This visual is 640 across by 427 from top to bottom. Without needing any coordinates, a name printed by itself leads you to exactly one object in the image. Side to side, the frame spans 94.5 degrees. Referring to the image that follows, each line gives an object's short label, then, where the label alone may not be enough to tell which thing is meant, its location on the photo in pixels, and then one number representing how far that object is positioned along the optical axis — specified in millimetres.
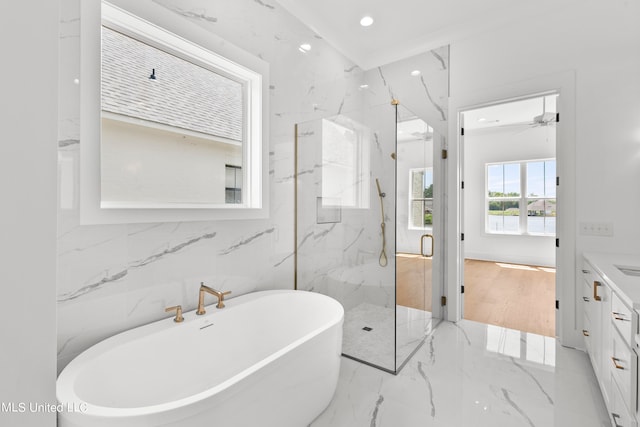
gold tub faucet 1815
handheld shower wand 2527
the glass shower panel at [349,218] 2535
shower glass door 2445
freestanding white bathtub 1050
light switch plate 2420
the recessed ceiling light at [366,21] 2895
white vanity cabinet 1240
